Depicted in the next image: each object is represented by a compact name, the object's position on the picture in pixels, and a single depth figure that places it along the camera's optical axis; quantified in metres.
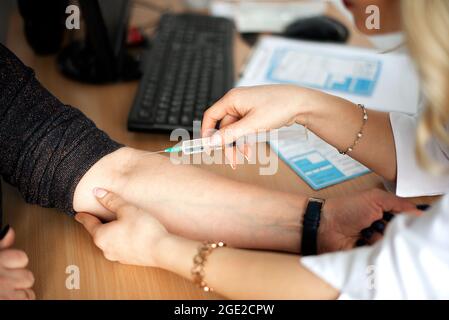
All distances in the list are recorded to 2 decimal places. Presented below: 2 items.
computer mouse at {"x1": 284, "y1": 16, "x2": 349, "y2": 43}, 1.20
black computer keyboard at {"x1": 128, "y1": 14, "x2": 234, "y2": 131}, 0.89
